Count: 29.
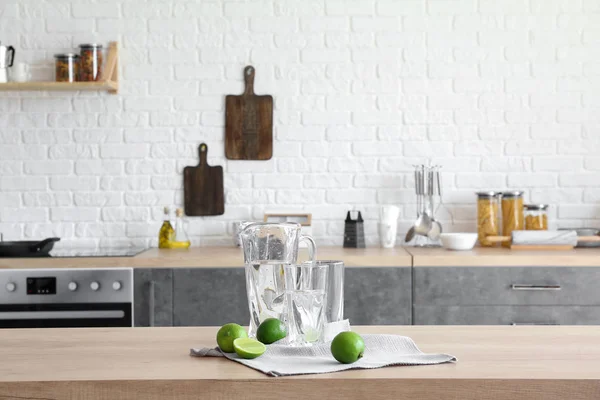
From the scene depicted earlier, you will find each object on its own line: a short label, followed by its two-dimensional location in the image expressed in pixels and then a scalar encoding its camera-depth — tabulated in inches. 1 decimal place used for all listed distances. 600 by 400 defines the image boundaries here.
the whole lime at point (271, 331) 77.2
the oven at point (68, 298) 154.0
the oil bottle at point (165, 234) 175.9
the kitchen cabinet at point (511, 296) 151.9
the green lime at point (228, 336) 74.9
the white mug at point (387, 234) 173.0
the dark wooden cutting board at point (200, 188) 182.1
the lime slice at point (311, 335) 76.8
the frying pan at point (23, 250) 161.6
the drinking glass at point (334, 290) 76.2
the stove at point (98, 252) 161.0
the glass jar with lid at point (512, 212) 172.6
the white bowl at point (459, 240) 164.4
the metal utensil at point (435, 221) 175.5
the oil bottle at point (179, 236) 175.9
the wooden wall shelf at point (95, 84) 172.6
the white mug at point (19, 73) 177.5
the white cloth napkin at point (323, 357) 68.2
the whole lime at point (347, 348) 69.0
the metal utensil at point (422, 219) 175.6
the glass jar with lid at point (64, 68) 175.6
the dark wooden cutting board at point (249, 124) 181.5
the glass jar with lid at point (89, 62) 175.6
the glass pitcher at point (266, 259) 79.7
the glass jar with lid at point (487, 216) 172.9
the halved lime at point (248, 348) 71.8
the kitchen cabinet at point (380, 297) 153.6
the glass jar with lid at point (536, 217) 172.9
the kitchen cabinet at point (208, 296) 155.1
